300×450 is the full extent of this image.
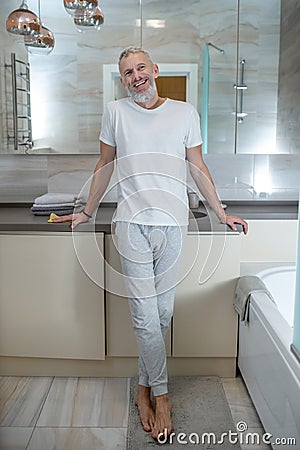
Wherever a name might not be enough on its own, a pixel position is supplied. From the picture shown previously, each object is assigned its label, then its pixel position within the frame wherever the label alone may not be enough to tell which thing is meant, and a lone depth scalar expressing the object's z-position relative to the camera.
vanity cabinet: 2.47
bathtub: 1.70
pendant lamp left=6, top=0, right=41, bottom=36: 2.47
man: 2.05
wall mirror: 2.91
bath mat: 2.08
